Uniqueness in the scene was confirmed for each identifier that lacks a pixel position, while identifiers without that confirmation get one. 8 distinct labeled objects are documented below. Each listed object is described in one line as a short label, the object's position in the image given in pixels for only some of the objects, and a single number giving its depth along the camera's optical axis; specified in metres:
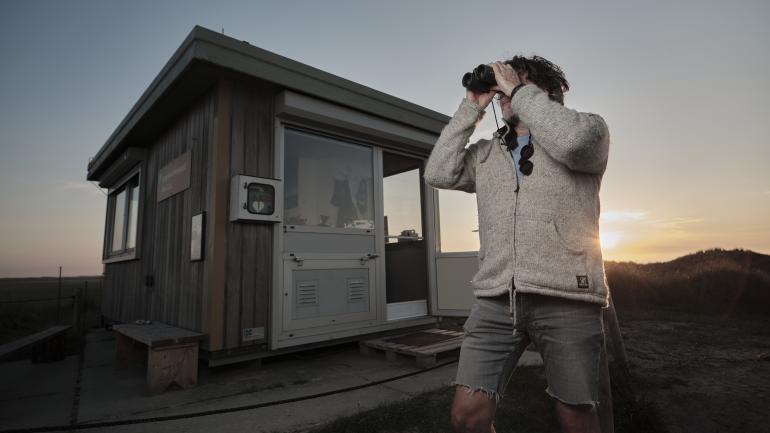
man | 1.03
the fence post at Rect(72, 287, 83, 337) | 5.76
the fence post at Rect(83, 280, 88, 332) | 6.39
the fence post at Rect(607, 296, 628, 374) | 2.15
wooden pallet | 3.26
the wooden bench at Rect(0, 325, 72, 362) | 3.68
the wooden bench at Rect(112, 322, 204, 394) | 2.79
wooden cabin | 3.21
